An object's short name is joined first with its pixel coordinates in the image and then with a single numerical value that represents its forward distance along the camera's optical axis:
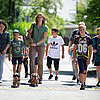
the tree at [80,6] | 50.03
